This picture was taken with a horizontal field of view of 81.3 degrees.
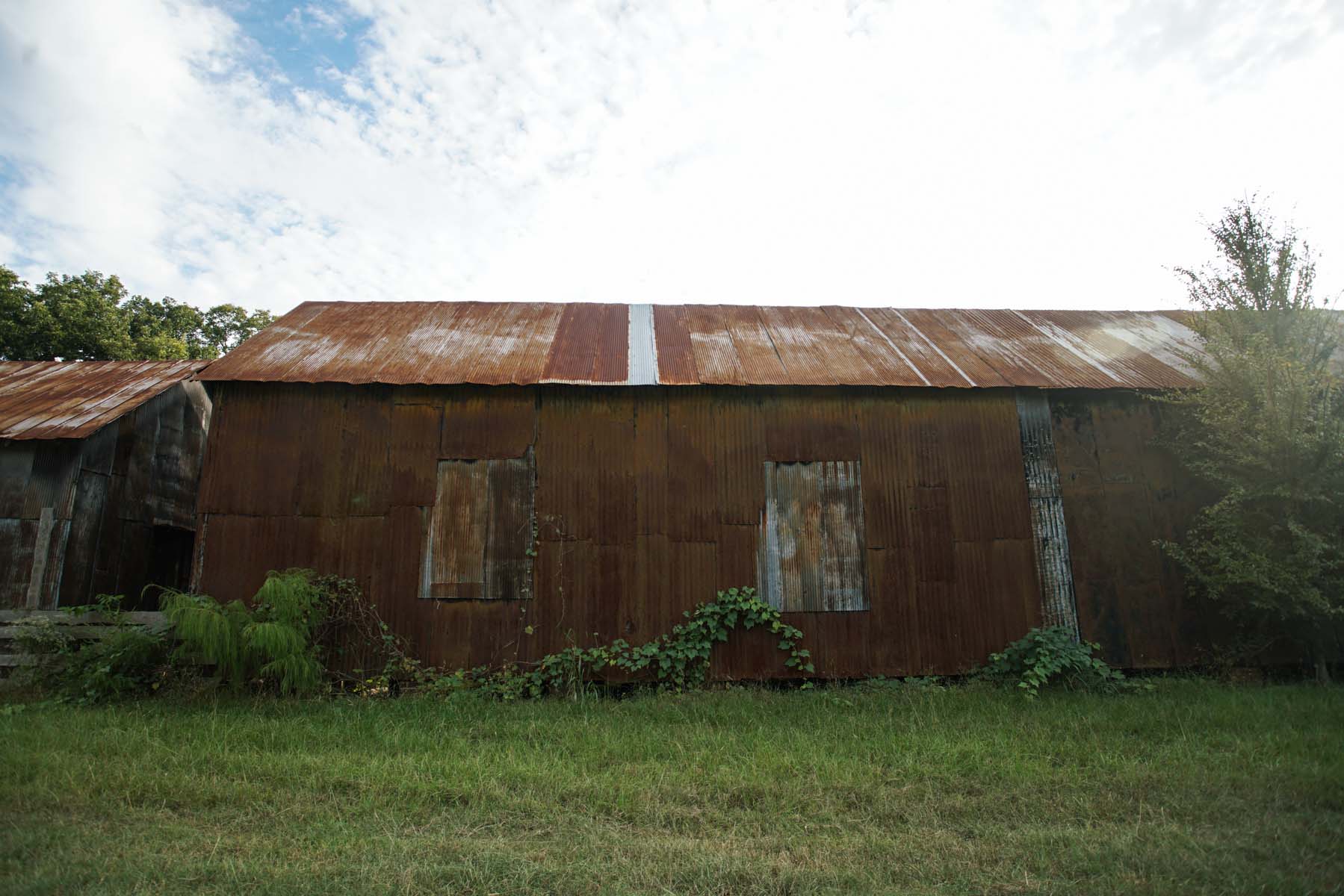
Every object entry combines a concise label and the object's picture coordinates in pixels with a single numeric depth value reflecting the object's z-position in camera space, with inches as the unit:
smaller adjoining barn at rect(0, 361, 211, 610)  480.4
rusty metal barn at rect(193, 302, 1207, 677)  390.3
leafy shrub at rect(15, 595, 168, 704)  336.5
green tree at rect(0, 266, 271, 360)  862.5
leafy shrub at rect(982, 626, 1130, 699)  361.1
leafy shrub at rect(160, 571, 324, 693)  326.6
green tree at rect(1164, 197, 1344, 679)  355.6
